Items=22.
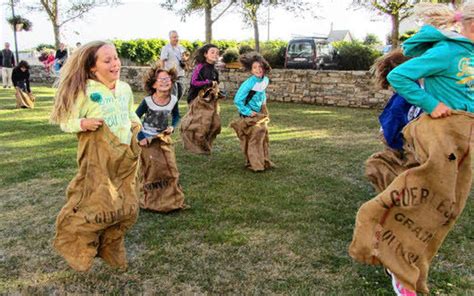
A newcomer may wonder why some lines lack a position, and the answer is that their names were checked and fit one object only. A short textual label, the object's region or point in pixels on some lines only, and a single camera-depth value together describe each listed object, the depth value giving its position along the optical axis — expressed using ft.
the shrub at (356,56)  56.90
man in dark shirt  68.54
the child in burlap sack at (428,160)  8.97
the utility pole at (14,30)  91.45
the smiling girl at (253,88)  21.19
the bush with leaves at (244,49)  66.33
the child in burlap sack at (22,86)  45.37
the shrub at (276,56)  67.05
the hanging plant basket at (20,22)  94.20
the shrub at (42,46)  143.76
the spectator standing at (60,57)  56.49
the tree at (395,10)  50.72
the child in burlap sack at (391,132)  13.28
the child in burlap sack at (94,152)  10.51
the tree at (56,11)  82.53
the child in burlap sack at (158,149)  16.01
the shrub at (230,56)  63.98
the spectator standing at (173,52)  34.76
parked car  67.67
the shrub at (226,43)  115.03
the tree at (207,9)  62.18
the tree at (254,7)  64.95
